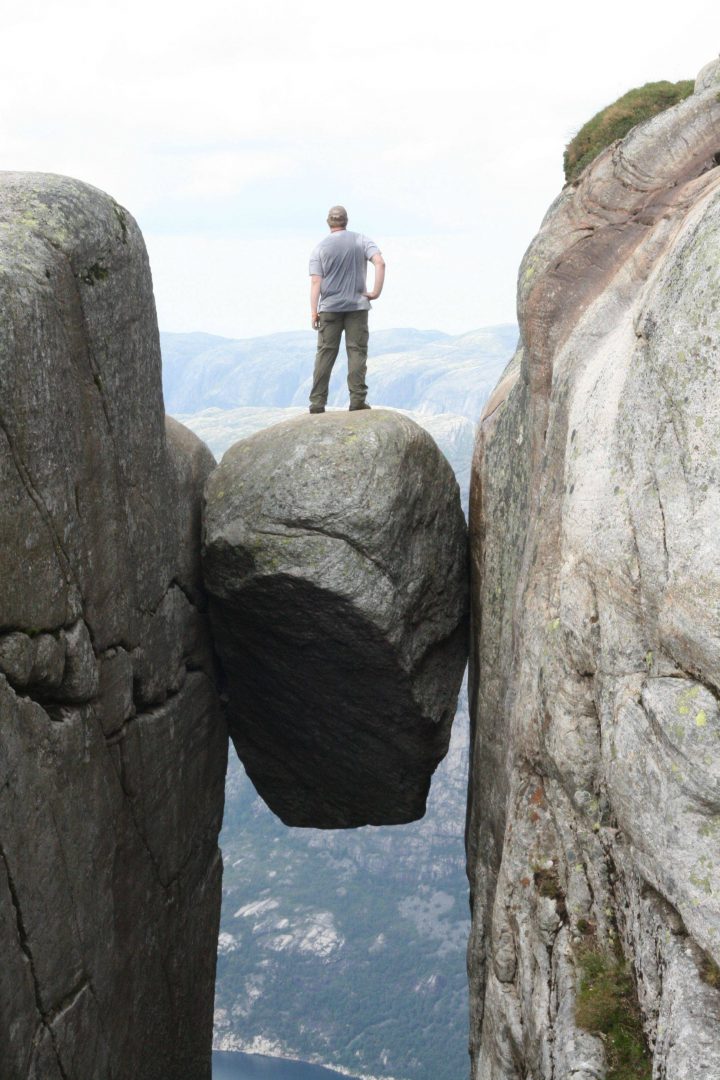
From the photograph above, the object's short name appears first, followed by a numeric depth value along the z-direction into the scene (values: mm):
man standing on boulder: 21609
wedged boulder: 19797
